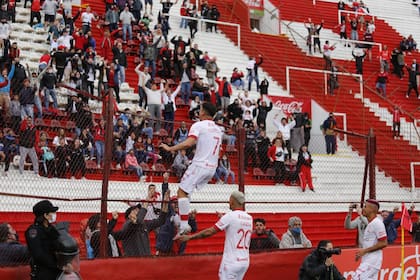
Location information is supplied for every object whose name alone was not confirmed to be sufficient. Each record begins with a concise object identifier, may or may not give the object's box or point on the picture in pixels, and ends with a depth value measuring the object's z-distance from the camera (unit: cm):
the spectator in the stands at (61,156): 1271
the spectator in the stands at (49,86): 1397
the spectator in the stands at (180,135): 1293
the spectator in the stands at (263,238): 1324
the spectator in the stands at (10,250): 961
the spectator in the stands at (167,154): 1275
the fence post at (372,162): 1477
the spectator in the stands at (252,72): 2813
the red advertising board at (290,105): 2655
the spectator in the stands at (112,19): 2609
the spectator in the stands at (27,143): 1235
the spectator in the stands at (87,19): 2473
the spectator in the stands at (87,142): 1221
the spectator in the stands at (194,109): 2302
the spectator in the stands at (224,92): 2458
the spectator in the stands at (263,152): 1594
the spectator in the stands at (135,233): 1138
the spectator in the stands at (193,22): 2963
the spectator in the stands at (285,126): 2277
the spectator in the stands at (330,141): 2220
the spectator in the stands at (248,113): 2360
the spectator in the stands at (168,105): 2172
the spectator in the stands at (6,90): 1226
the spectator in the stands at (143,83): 2261
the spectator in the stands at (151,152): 1273
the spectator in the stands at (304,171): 1803
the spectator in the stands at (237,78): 2753
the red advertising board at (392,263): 1400
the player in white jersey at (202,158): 1018
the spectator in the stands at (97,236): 1095
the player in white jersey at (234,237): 982
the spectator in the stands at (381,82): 3170
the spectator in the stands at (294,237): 1362
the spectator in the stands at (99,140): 1159
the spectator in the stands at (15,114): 1222
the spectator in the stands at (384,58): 3346
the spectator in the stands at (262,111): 2411
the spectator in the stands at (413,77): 3316
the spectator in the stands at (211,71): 2577
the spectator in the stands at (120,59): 2339
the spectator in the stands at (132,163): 1273
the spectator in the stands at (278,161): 1645
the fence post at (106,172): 1072
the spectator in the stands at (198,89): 2422
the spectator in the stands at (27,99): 1263
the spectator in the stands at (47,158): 1255
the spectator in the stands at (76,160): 1262
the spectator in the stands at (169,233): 1150
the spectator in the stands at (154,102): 2155
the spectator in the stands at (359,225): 1479
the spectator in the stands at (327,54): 3119
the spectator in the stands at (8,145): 1227
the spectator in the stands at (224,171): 1431
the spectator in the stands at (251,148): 1521
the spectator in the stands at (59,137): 1276
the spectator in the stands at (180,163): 1284
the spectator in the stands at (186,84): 2387
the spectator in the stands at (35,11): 2478
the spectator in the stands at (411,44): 3741
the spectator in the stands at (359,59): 3278
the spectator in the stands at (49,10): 2477
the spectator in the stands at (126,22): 2617
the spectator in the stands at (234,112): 2328
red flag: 1419
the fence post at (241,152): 1256
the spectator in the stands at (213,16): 3141
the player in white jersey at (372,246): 1201
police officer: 877
